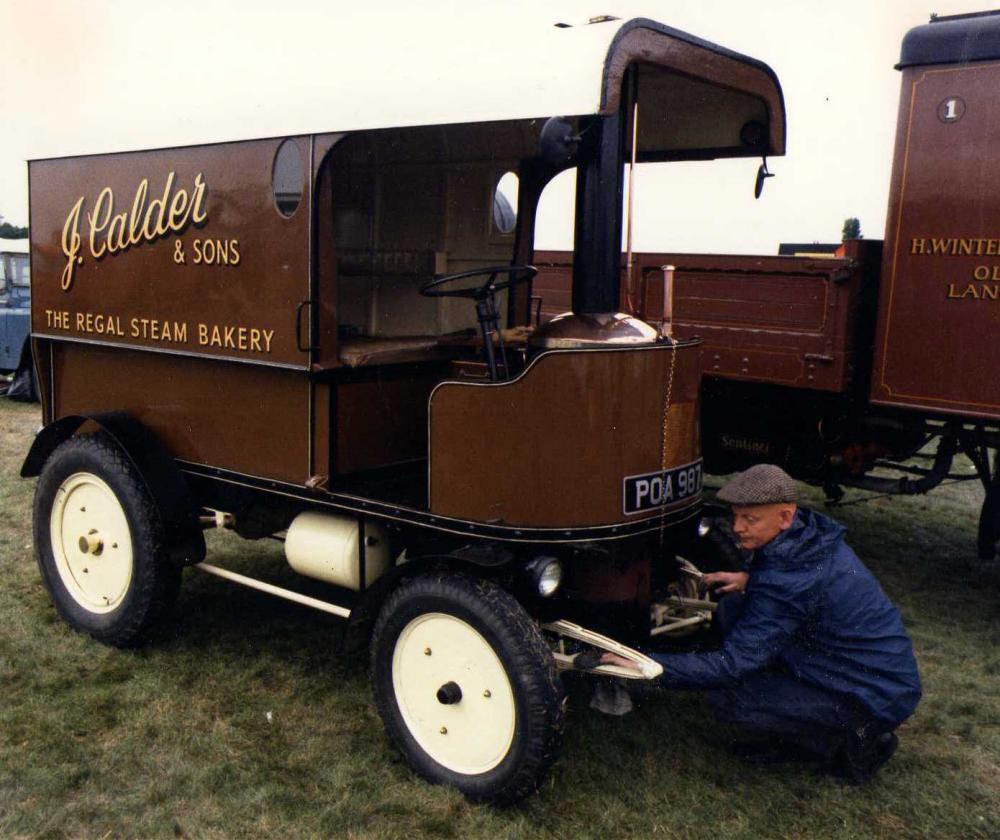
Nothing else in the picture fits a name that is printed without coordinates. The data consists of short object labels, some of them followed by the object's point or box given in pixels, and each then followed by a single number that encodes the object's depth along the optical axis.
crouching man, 3.35
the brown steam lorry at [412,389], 3.24
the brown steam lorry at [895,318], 5.15
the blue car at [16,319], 12.16
